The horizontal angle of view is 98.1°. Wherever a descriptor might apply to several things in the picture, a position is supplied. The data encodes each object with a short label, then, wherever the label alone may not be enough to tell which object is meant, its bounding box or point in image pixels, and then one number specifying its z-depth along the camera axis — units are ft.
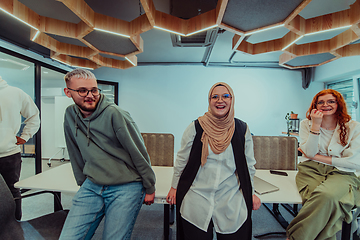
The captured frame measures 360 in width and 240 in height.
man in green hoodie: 3.50
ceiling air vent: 8.90
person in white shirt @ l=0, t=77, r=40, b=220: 5.60
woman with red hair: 3.91
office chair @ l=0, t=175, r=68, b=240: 3.59
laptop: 4.12
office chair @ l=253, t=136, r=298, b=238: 6.18
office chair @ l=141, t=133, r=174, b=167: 6.48
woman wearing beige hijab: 3.54
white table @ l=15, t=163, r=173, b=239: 4.19
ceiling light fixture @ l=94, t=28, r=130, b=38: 5.66
